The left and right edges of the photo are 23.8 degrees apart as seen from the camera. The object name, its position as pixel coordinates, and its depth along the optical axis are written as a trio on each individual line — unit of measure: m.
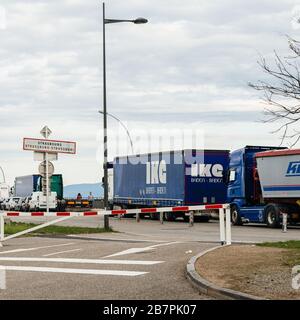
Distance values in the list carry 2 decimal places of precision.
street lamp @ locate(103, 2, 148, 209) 25.88
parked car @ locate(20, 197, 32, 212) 61.84
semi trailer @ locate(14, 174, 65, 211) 58.69
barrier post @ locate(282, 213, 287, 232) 27.65
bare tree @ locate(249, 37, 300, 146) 11.58
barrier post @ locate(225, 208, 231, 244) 17.19
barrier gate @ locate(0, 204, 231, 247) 17.27
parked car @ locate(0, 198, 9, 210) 73.89
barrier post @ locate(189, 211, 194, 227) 33.19
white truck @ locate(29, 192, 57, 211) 57.59
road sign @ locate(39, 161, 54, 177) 25.39
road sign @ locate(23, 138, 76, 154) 25.09
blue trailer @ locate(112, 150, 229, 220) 37.44
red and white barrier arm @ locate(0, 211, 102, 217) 19.20
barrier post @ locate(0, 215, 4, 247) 20.40
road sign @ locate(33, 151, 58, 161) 25.58
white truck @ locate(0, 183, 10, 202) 50.51
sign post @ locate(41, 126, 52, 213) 25.22
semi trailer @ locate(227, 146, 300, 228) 29.25
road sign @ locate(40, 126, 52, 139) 25.68
